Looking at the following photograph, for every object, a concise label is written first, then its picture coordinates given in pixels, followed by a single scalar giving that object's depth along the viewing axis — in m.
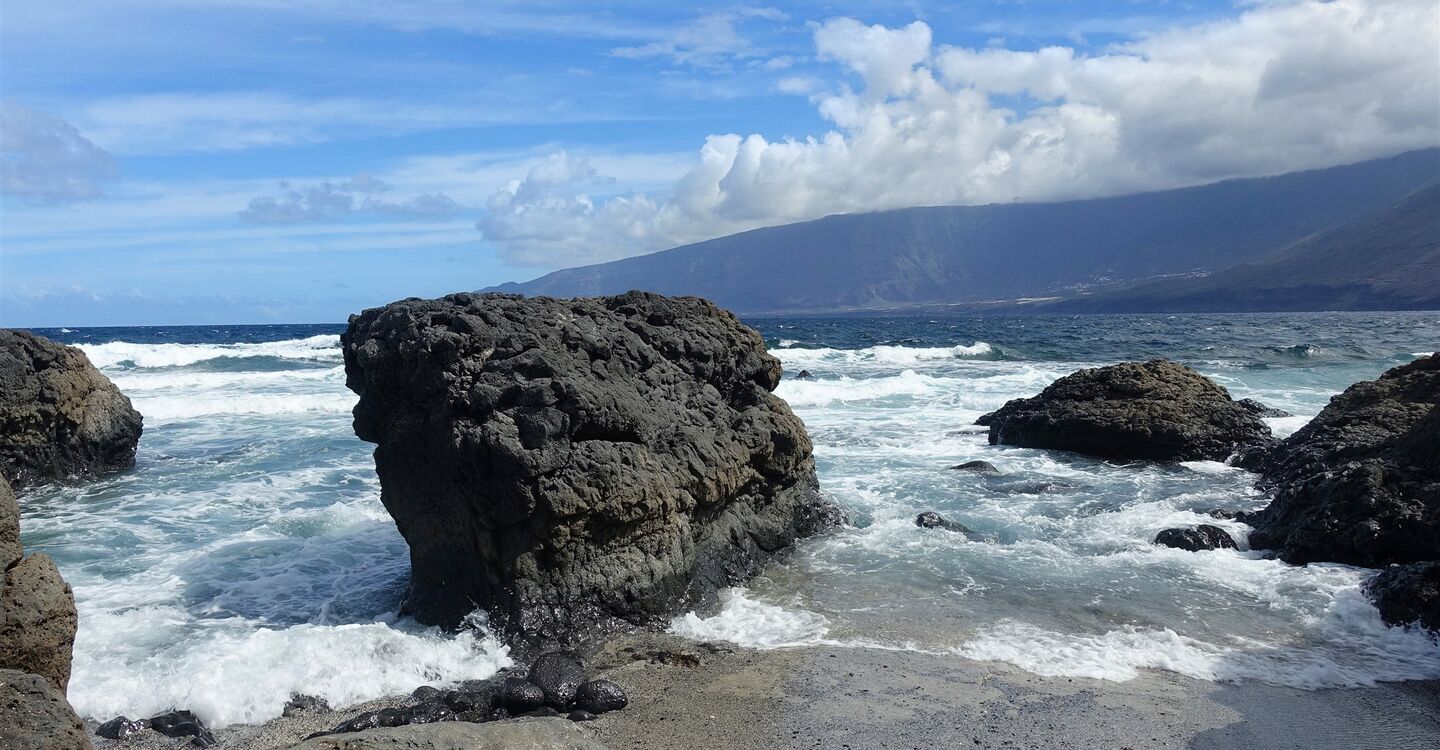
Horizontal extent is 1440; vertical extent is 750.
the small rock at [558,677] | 6.75
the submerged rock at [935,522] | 11.54
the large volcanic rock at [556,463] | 8.23
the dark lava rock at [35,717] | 4.40
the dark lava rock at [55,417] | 14.80
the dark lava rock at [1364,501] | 9.41
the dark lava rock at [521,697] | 6.64
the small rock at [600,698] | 6.65
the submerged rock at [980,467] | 15.16
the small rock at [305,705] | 6.83
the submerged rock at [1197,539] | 10.55
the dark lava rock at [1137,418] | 16.06
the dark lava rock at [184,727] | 6.44
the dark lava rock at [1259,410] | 17.89
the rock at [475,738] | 4.80
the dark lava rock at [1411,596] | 7.89
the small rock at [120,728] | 6.46
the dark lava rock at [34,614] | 5.36
